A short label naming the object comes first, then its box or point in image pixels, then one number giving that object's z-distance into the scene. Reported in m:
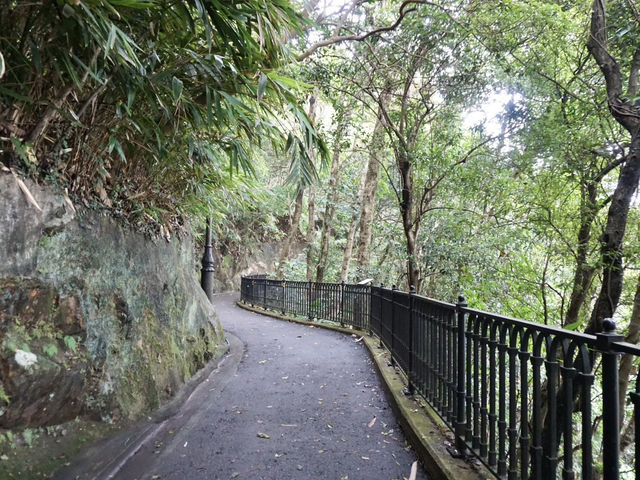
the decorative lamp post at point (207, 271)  8.12
